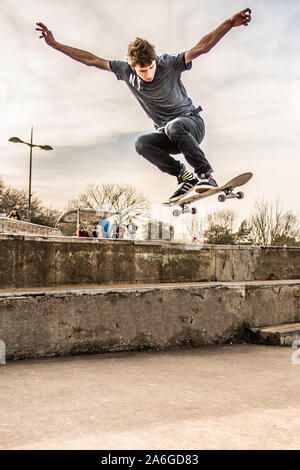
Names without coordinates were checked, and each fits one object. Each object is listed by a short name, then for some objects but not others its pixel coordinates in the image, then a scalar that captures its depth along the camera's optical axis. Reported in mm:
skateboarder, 4980
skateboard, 6152
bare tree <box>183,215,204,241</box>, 29928
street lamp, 22297
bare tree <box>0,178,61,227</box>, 35500
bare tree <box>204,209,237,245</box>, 30478
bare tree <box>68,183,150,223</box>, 29578
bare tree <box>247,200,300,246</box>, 29156
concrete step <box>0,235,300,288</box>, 4586
